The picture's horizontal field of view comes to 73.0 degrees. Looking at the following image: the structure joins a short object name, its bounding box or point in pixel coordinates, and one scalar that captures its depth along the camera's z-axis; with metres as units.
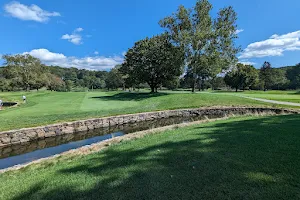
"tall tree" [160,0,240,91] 25.83
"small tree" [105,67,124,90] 65.31
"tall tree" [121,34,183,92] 29.85
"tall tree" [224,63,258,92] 53.34
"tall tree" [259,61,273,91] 58.84
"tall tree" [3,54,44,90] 49.12
